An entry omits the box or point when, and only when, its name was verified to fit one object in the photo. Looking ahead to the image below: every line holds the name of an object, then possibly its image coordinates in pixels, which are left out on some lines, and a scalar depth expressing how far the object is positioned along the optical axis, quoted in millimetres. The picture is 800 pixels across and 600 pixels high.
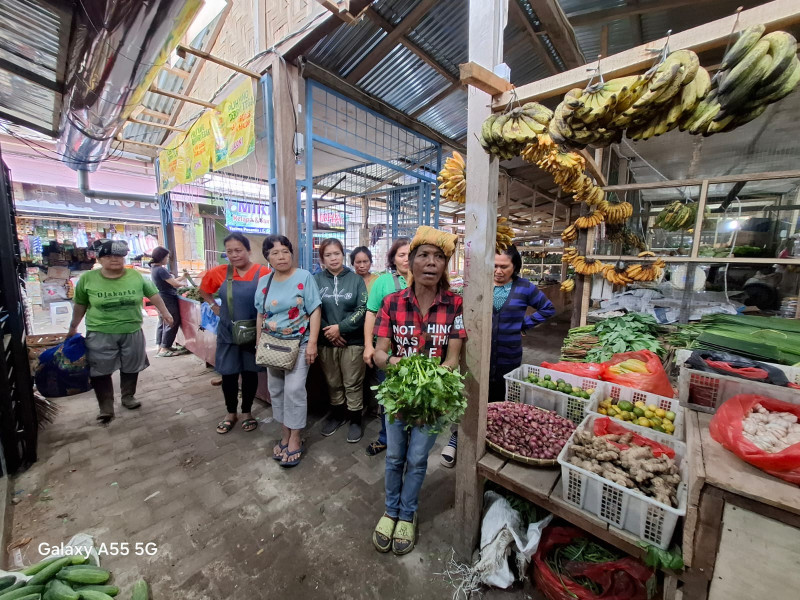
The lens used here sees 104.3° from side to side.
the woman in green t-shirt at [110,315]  3258
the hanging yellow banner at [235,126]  3625
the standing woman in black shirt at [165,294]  5094
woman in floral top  2736
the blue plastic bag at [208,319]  4506
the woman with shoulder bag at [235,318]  3059
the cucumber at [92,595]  1558
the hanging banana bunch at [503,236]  2367
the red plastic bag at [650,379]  2383
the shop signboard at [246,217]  4234
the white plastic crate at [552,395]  2322
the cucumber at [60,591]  1505
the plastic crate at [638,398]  1973
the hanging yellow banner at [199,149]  4484
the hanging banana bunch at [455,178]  2117
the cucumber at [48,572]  1575
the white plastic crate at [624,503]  1321
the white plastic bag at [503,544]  1758
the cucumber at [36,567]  1656
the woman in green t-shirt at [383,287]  2294
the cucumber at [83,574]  1657
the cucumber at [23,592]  1460
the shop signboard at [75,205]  9922
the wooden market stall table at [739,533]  1050
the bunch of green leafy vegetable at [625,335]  3498
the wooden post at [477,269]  1593
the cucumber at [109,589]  1630
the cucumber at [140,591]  1636
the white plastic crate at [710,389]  1567
